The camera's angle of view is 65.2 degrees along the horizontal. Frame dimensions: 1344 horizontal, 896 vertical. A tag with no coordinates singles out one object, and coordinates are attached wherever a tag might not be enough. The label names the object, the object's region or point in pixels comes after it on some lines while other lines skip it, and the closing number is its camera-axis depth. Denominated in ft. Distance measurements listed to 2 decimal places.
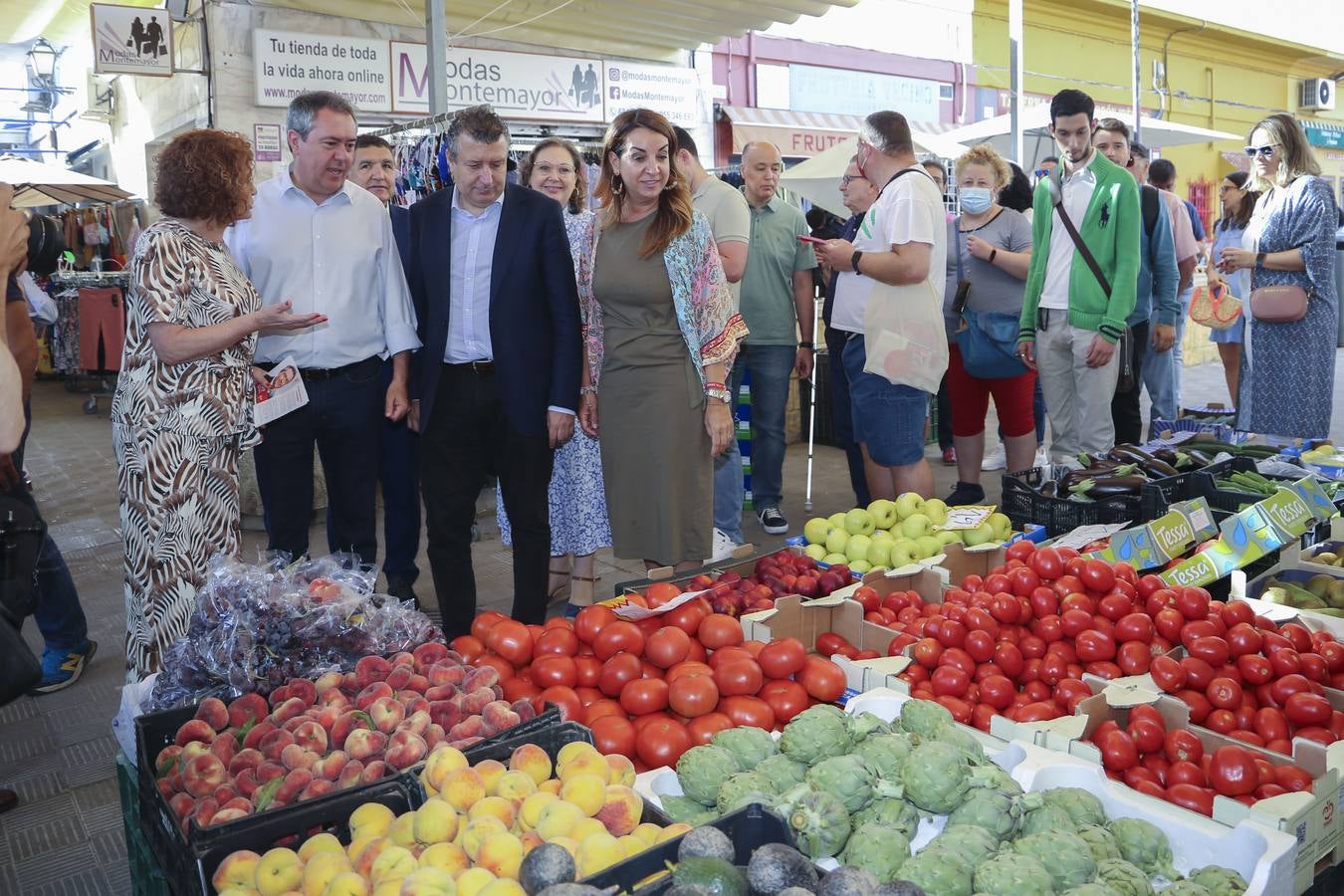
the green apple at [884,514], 11.99
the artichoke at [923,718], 5.91
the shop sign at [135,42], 26.68
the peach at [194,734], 5.84
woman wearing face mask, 15.76
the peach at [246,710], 6.10
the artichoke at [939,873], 4.44
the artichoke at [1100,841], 4.95
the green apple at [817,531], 11.97
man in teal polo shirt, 16.57
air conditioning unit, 74.28
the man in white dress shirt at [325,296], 10.52
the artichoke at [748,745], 5.75
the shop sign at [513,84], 30.78
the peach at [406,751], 5.49
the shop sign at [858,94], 46.11
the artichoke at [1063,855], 4.63
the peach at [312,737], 5.60
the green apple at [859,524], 11.90
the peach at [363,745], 5.59
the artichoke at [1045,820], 5.08
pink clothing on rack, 36.52
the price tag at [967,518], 11.10
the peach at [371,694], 6.04
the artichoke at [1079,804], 5.30
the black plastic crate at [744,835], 4.42
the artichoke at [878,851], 4.68
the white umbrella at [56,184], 36.60
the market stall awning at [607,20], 30.63
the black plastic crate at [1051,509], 11.68
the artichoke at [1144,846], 5.15
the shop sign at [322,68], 28.22
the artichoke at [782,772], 5.49
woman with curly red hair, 9.20
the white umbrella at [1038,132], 31.17
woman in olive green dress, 9.89
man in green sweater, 13.50
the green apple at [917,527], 11.47
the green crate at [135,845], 6.01
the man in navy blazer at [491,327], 10.28
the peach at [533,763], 5.30
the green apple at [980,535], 11.05
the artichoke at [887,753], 5.40
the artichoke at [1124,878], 4.61
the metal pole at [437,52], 17.10
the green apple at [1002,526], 11.21
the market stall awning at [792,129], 41.96
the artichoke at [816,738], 5.61
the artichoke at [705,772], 5.46
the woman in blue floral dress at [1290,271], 14.99
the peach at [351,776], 5.37
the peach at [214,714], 6.04
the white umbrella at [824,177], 24.44
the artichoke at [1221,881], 4.92
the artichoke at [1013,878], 4.41
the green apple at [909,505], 12.02
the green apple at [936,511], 11.74
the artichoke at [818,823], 4.80
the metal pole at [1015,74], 26.02
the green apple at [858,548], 11.34
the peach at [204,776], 5.35
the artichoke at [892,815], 5.04
